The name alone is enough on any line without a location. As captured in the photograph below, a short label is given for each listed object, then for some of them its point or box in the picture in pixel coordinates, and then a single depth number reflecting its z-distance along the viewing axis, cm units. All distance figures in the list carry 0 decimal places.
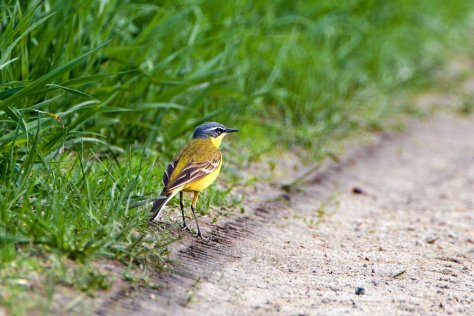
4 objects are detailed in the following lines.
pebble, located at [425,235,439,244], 1247
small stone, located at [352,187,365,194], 1506
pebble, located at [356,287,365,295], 953
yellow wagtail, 1024
